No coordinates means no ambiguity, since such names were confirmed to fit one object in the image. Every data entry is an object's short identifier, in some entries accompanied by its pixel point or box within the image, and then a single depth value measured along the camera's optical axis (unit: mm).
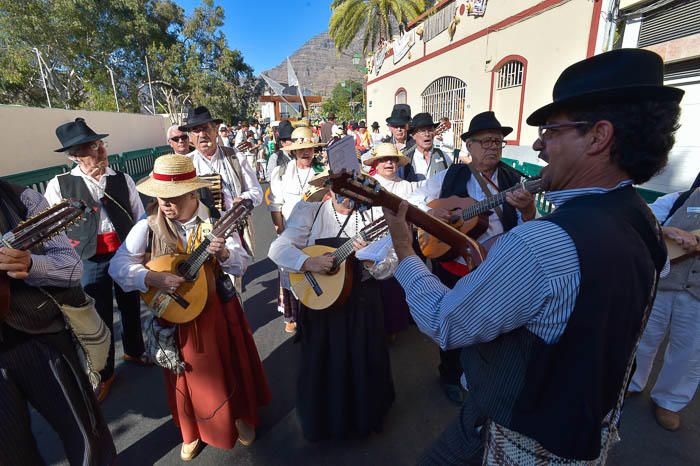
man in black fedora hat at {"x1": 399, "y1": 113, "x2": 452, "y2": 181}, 5055
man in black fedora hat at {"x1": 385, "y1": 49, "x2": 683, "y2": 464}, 976
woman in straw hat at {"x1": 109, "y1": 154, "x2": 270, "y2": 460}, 2223
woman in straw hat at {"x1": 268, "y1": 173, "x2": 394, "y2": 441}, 2385
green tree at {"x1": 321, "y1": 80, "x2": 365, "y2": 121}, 39469
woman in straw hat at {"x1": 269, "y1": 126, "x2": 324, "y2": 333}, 4391
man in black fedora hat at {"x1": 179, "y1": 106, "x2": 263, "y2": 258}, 4227
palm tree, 20406
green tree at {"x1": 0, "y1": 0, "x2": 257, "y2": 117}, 22016
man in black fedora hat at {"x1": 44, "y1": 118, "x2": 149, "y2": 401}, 3092
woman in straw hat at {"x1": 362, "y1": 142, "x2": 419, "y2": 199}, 3572
